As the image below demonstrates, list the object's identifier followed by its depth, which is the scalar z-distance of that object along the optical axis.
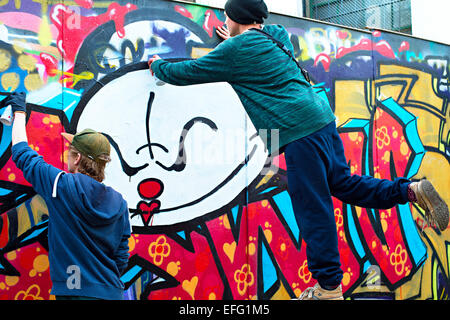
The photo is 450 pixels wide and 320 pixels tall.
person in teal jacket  3.43
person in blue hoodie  3.16
